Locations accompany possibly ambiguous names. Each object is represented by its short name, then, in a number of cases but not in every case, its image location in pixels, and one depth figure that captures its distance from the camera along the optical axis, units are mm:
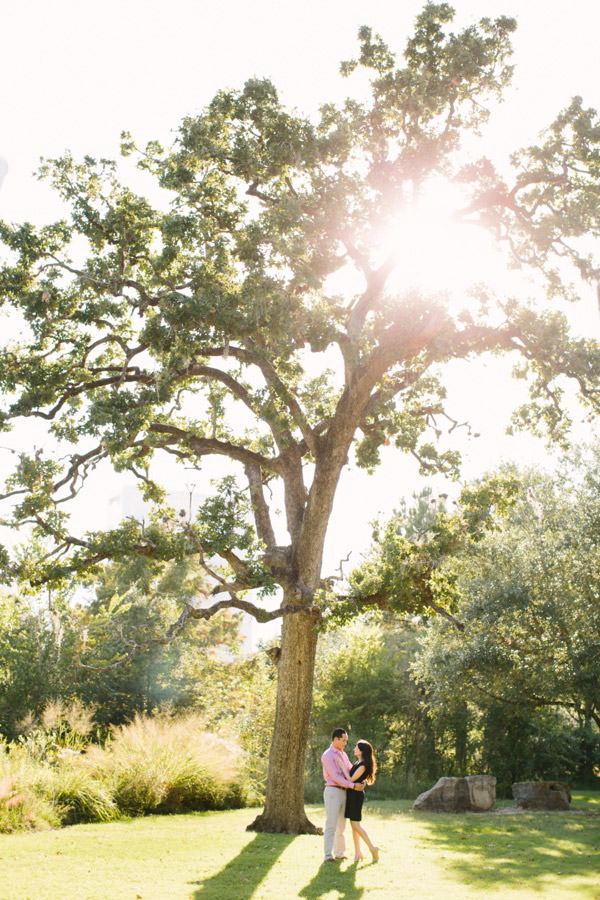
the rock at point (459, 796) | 17422
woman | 8906
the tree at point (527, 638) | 17203
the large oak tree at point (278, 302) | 11531
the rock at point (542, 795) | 18078
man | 8875
